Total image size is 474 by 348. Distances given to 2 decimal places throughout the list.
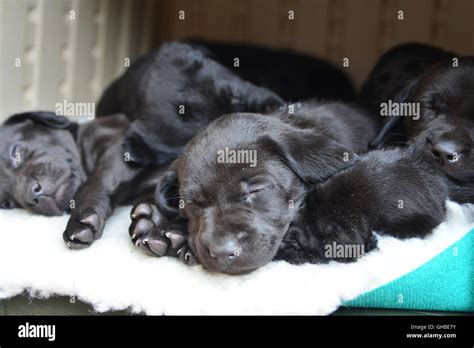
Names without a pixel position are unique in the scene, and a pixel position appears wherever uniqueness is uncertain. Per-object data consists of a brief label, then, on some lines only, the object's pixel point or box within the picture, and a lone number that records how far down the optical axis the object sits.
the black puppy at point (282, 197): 0.62
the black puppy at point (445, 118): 0.66
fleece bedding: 0.59
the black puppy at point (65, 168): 0.75
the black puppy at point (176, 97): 0.79
